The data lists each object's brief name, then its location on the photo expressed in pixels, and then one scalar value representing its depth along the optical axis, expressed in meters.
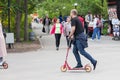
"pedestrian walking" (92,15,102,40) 30.39
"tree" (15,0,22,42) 28.33
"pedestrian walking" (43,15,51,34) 43.77
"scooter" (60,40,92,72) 13.85
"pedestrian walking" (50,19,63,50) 23.22
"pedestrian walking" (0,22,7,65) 12.87
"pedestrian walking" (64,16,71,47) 24.28
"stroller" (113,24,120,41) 29.72
